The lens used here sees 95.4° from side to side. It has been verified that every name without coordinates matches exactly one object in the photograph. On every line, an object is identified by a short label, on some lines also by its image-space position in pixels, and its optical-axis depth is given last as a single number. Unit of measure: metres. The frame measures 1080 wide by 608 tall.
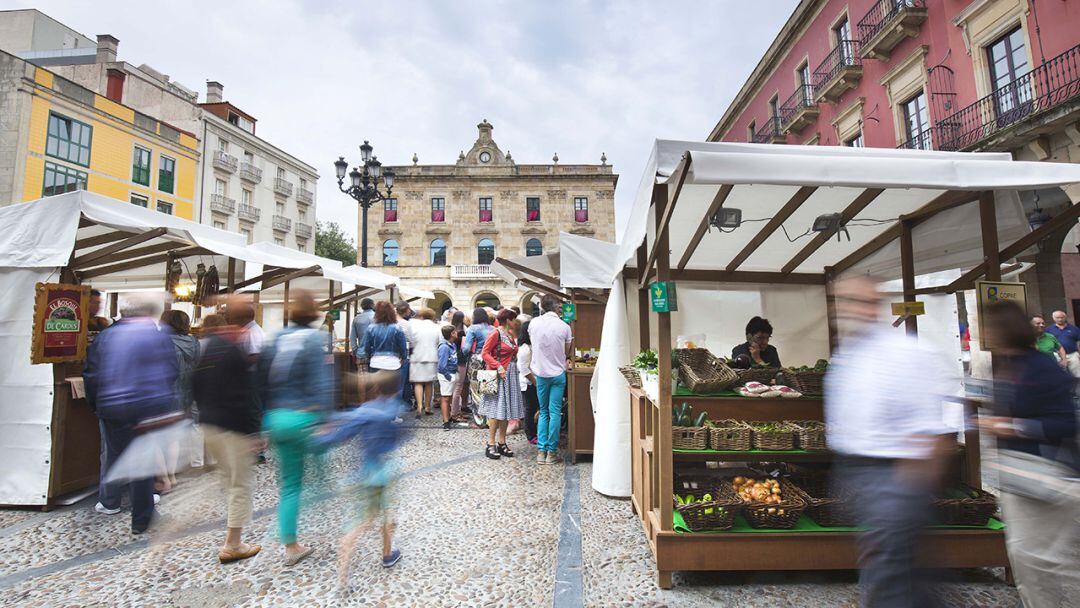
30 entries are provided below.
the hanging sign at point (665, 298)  2.85
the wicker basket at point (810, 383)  3.40
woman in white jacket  7.46
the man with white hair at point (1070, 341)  7.48
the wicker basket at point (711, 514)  2.76
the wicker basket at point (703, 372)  3.44
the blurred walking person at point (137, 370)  3.07
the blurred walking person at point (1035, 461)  1.95
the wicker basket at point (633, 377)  3.81
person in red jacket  5.59
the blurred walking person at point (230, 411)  2.90
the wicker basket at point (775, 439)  2.97
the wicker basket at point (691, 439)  2.99
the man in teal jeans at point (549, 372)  5.26
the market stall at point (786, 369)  2.54
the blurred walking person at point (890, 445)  1.85
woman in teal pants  2.79
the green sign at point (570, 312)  6.00
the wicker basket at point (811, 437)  2.95
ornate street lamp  11.66
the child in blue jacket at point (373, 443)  2.89
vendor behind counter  4.88
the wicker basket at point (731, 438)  2.98
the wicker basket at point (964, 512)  2.79
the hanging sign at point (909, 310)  3.62
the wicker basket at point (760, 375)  3.65
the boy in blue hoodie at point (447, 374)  7.45
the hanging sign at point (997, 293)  2.98
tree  46.75
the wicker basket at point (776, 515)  2.79
